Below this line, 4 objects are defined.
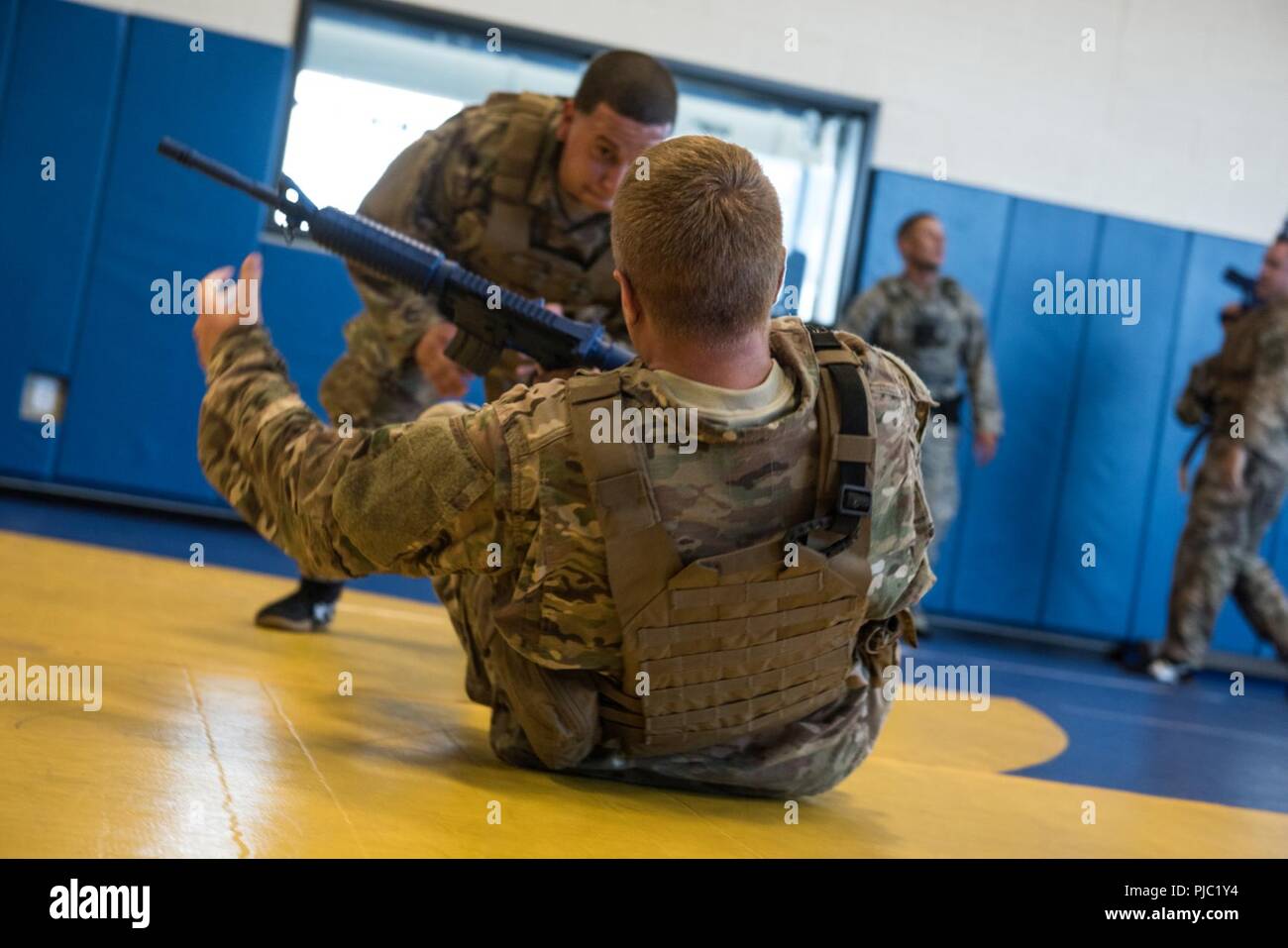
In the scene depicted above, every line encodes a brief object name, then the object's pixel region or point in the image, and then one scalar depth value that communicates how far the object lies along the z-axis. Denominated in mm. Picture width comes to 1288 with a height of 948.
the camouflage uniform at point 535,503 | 1892
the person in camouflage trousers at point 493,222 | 3283
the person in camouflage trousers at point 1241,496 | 6164
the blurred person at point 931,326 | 6457
